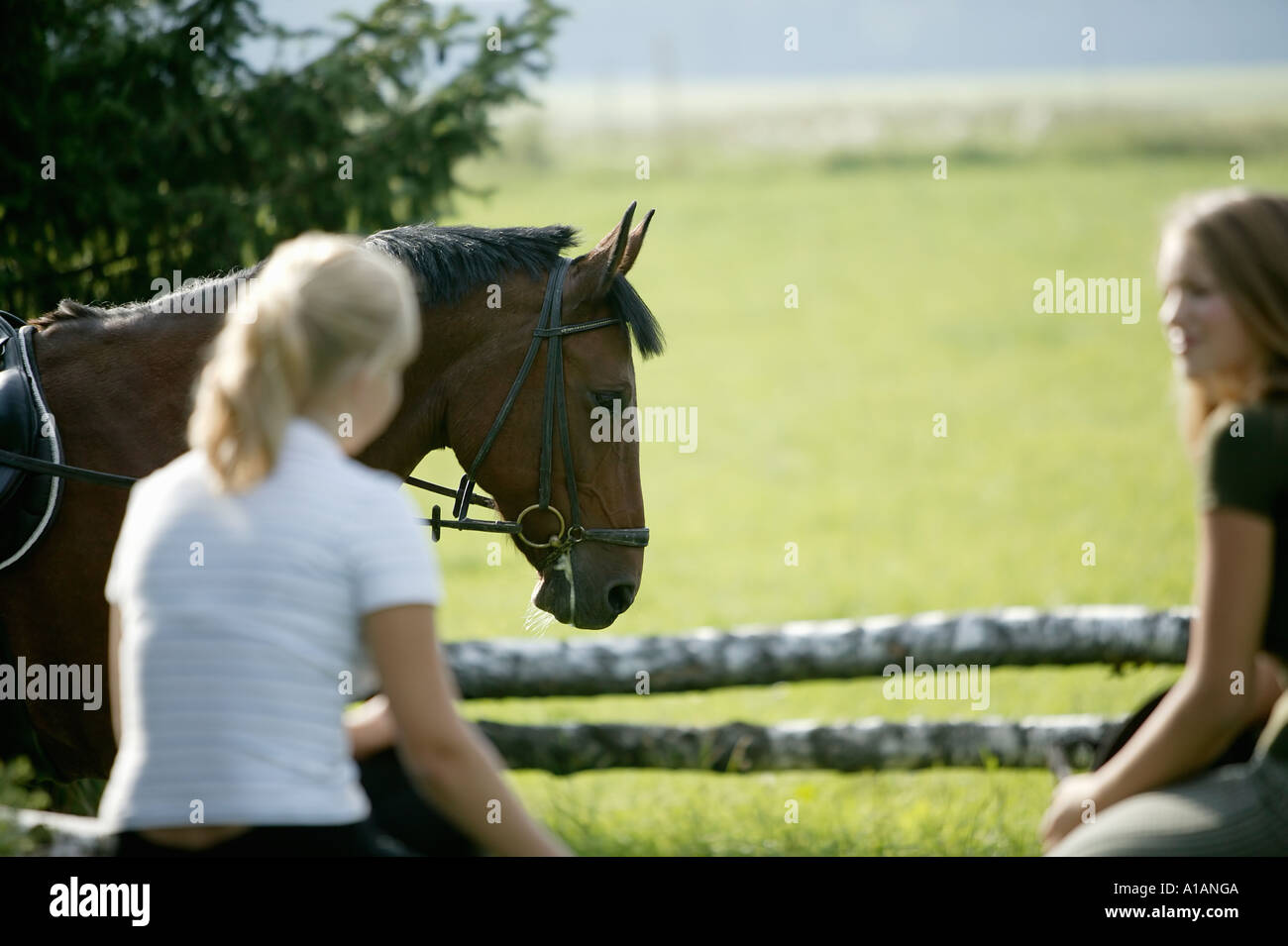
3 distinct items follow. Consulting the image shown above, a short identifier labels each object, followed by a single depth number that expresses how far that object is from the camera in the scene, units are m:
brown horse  7.89
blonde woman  4.22
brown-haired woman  4.78
